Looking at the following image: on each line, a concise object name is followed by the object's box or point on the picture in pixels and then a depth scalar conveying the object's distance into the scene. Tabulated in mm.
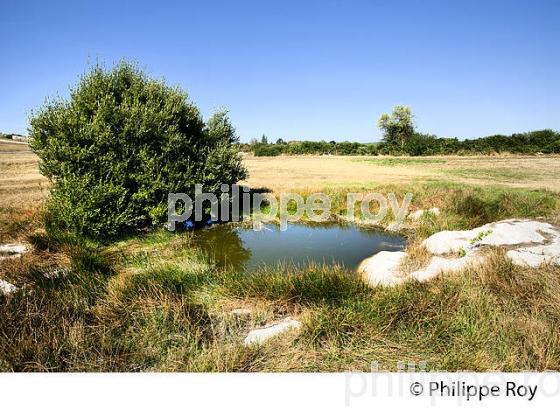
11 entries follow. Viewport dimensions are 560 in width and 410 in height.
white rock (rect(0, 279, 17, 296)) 6155
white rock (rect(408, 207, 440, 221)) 13324
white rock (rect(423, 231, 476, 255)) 8492
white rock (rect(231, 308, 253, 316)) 5820
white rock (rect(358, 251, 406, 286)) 7395
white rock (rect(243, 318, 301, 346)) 4868
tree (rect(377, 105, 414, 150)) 84688
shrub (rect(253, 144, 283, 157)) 73875
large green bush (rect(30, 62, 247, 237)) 10852
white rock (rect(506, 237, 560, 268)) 6801
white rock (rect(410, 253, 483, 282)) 7016
